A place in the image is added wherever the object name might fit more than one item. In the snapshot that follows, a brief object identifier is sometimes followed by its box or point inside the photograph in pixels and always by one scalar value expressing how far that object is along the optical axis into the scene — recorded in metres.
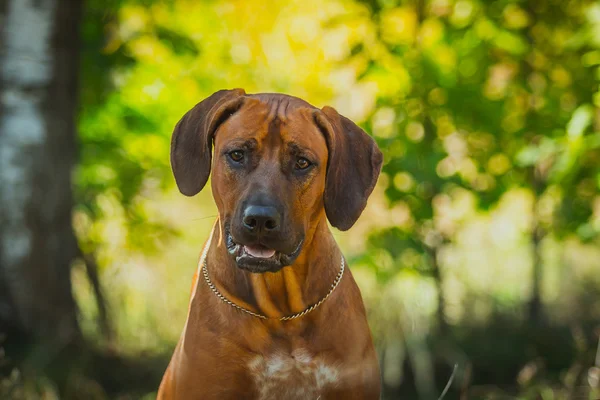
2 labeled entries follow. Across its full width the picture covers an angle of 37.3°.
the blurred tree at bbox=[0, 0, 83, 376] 5.89
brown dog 3.25
